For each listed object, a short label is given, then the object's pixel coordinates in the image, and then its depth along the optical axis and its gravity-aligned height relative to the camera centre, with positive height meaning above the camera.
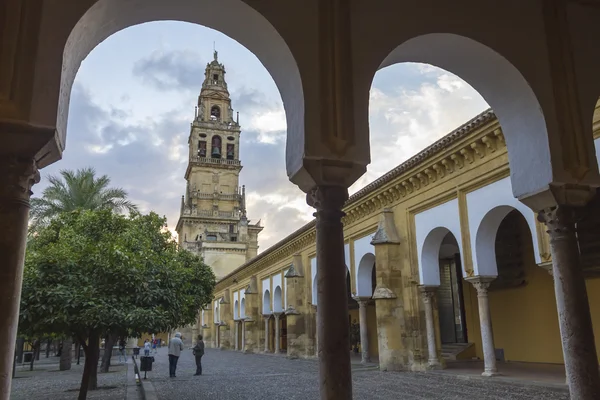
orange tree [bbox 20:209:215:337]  7.68 +0.61
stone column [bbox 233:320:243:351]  36.17 -0.69
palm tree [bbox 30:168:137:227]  17.27 +4.64
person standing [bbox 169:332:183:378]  15.67 -0.81
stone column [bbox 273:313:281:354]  26.62 -0.15
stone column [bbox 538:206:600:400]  4.30 +0.07
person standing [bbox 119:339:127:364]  25.95 -1.64
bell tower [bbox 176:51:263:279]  55.91 +16.75
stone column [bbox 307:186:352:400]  3.69 +0.19
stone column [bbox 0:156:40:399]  3.02 +0.55
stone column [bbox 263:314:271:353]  28.84 -0.48
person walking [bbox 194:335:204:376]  16.28 -0.88
